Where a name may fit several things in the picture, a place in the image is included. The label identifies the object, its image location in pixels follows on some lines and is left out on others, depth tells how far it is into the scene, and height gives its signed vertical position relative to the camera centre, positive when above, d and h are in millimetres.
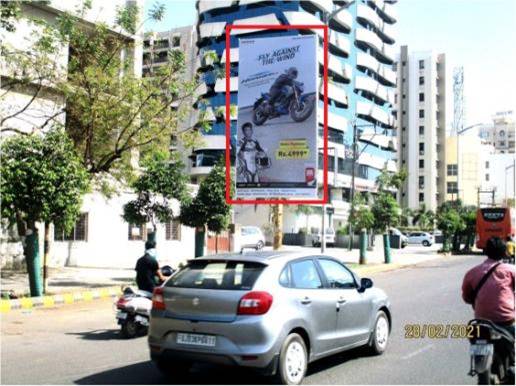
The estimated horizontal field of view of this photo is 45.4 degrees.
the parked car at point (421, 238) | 59031 -1569
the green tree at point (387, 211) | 29891 +536
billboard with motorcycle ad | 19016 +3267
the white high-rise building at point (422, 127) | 111062 +17523
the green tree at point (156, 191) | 19375 +961
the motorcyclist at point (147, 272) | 10484 -865
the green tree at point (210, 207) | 19875 +463
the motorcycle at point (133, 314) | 9977 -1511
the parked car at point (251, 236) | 38875 -947
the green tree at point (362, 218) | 29531 +185
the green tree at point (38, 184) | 14023 +847
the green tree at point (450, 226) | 42062 -265
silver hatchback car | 6234 -996
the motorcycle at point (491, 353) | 5539 -1206
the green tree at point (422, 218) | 83412 +597
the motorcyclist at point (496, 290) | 5777 -644
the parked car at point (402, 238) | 50938 -1399
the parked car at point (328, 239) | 50394 -1410
